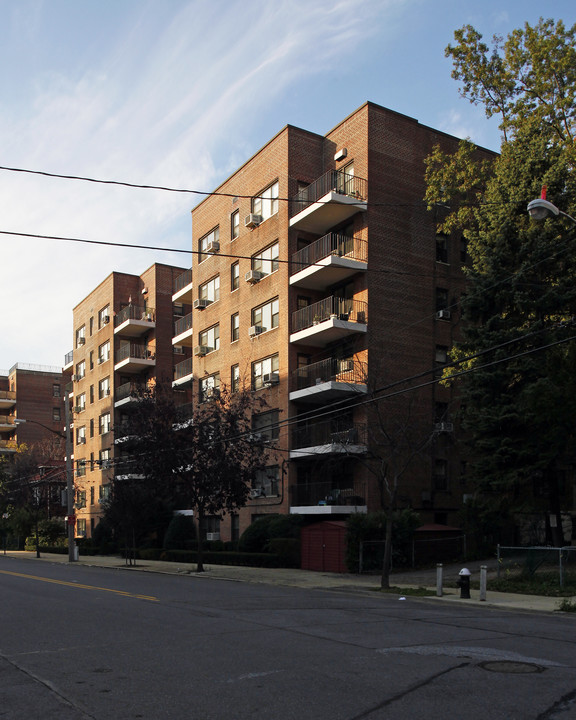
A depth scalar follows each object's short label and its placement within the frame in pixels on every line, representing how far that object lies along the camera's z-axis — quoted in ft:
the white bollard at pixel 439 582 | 66.59
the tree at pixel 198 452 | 104.12
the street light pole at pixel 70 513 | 141.69
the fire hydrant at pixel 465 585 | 64.04
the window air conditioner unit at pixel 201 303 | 148.68
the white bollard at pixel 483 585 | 62.49
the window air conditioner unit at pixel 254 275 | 127.93
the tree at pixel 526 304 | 89.25
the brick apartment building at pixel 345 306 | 110.63
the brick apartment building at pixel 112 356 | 182.91
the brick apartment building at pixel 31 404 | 286.01
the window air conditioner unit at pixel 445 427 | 107.48
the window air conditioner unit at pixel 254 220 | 129.59
